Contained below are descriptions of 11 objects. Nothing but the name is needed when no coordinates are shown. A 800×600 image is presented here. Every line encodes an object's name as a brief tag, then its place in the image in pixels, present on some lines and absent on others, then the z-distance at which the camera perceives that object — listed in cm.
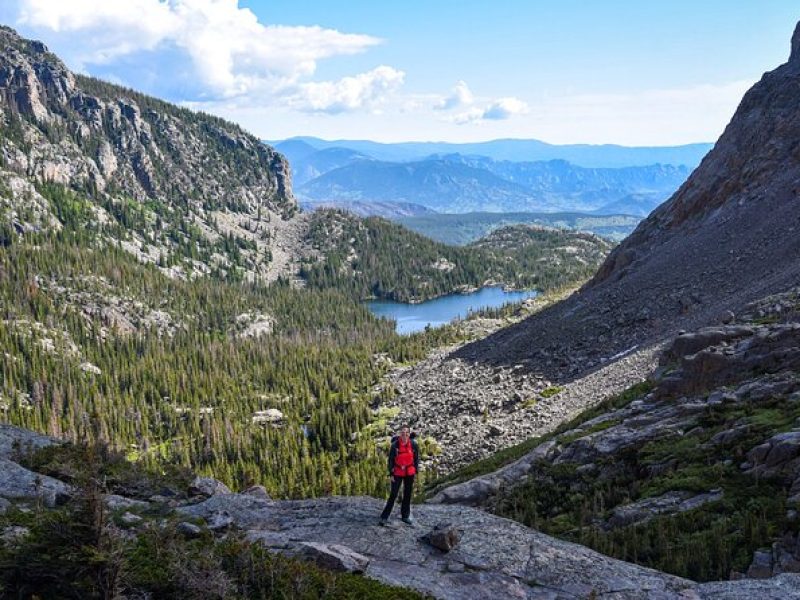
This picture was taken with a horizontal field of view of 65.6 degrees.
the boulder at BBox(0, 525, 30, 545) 1709
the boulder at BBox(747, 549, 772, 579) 1847
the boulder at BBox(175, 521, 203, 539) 2023
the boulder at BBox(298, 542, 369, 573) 1845
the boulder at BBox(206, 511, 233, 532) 2159
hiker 2234
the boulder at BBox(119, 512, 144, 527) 2009
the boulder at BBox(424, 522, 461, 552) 2069
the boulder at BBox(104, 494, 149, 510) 2345
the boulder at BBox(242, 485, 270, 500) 2898
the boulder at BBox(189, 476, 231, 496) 2870
